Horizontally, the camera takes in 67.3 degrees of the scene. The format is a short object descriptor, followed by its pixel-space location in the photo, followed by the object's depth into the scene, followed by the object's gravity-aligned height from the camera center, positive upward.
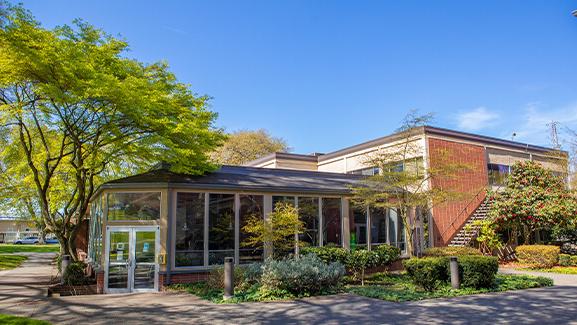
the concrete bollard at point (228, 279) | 12.41 -1.53
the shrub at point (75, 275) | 15.60 -1.70
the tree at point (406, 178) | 15.84 +1.65
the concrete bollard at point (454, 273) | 12.80 -1.49
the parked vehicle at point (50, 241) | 74.07 -2.20
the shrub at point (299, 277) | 12.65 -1.54
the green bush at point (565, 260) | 19.70 -1.77
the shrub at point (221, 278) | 13.98 -1.71
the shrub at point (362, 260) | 15.77 -1.33
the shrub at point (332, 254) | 15.88 -1.09
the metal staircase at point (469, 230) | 22.20 -0.41
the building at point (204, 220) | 15.15 +0.22
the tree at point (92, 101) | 12.99 +4.13
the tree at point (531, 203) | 20.70 +0.86
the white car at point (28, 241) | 71.38 -2.03
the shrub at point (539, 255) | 19.08 -1.51
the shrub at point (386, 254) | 16.75 -1.20
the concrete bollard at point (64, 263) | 15.59 -1.25
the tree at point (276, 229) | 15.38 -0.14
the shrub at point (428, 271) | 12.91 -1.45
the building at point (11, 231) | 77.25 -0.51
